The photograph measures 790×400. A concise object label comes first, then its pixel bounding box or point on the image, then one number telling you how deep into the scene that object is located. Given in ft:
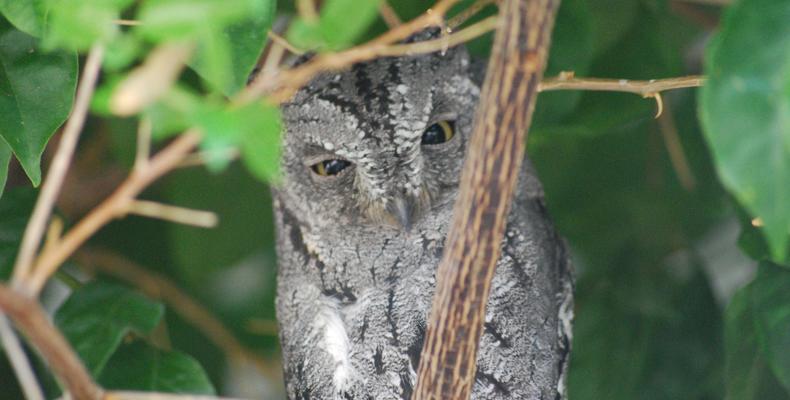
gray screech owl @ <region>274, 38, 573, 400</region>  7.27
